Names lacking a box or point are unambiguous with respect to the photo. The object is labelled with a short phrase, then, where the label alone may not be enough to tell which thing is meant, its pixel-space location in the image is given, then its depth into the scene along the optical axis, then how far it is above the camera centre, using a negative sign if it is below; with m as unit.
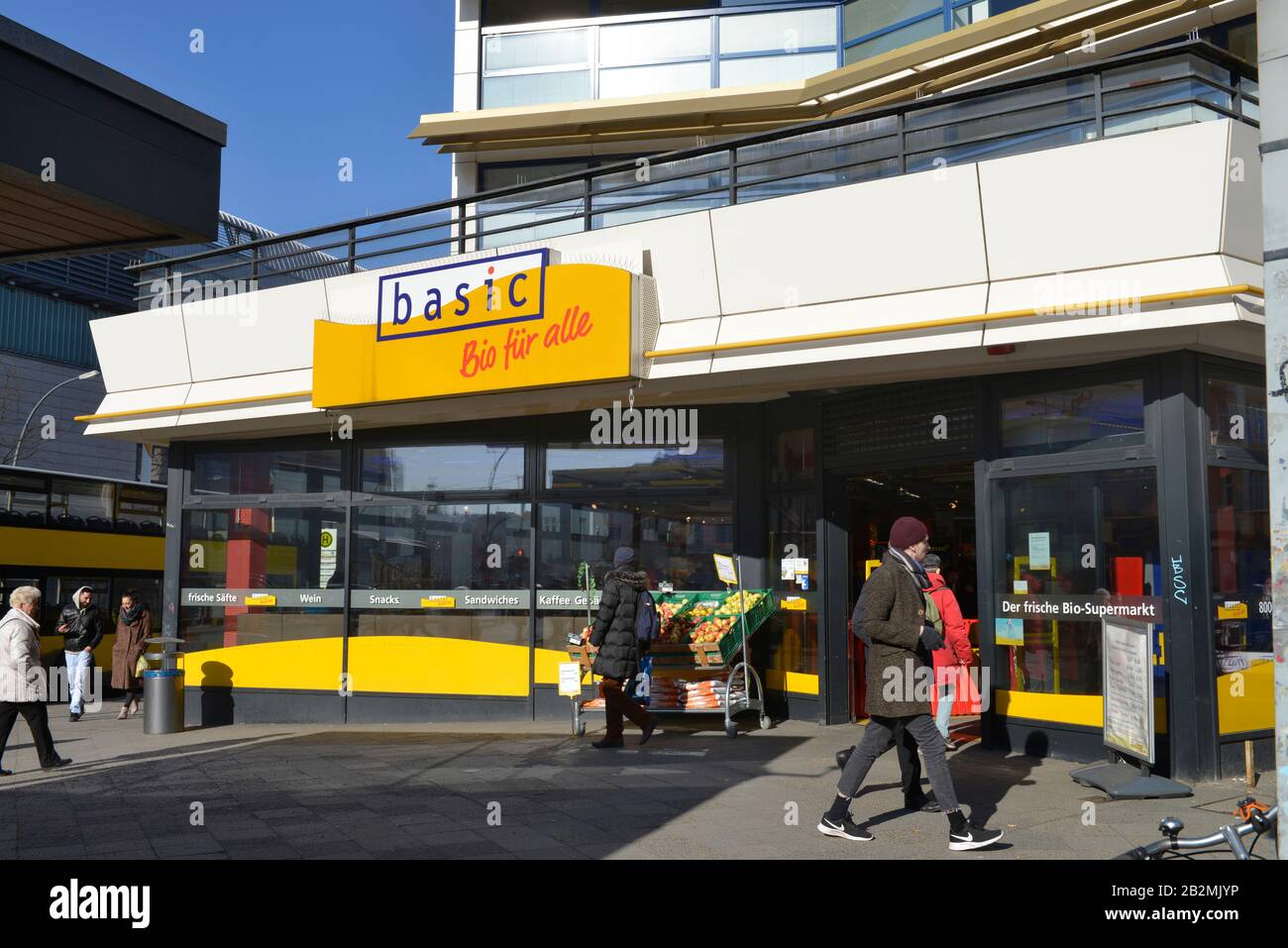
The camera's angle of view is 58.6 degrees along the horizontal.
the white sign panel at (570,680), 11.54 -1.17
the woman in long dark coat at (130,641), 16.45 -1.09
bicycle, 4.91 -1.20
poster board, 8.37 -0.96
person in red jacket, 9.28 -0.64
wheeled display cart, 11.71 -0.97
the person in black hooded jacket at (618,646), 10.88 -0.79
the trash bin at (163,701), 13.91 -1.65
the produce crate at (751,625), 11.70 -0.65
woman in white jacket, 10.15 -0.91
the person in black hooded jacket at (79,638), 16.36 -1.07
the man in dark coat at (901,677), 6.73 -0.69
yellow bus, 18.80 +0.43
